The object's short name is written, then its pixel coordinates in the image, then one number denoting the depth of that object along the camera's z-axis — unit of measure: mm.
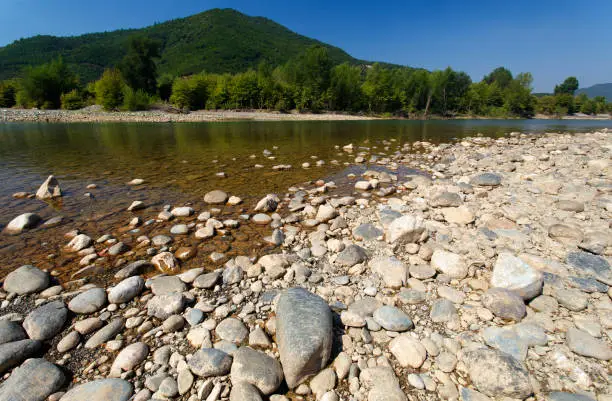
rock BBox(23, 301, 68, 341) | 2301
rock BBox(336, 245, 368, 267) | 3410
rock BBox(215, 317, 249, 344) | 2301
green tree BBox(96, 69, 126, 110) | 53969
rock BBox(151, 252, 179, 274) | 3416
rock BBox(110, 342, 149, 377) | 1994
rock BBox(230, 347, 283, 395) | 1854
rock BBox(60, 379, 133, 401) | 1727
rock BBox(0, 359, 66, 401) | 1723
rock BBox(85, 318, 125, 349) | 2270
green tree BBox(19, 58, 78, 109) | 57312
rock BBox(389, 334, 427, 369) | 2055
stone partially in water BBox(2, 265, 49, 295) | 2879
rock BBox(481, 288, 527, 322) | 2436
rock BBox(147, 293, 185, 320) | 2574
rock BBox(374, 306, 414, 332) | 2373
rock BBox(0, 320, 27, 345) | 2186
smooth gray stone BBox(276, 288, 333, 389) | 1902
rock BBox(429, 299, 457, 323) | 2478
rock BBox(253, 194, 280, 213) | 5395
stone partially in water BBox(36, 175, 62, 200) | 5922
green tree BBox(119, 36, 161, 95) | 62500
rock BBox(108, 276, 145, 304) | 2760
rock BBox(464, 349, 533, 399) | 1749
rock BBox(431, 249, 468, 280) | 3050
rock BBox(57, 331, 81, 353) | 2197
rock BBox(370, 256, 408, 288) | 3010
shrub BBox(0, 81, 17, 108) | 59688
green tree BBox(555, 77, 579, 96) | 112875
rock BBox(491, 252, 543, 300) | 2607
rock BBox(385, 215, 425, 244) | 3734
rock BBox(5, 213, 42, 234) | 4367
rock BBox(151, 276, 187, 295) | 2898
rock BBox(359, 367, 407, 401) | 1774
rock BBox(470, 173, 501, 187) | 6306
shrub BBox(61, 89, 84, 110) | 55978
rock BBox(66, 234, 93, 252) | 3845
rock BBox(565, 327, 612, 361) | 1972
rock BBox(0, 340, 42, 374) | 1946
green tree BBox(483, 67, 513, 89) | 103694
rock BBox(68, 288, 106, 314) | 2600
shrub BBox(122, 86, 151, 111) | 52719
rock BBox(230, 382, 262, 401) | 1719
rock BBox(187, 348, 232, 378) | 1938
